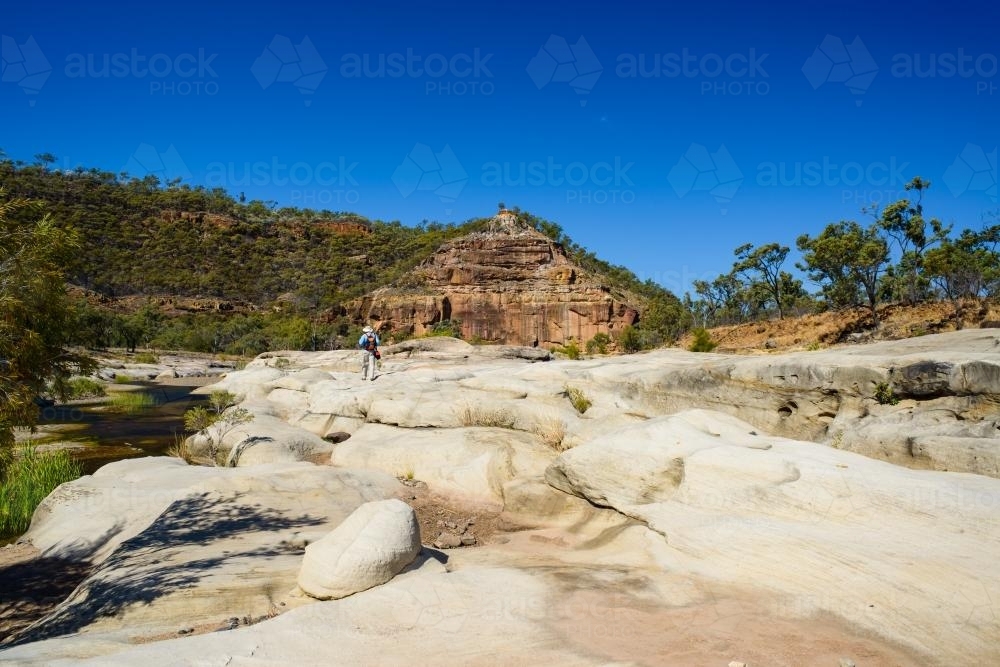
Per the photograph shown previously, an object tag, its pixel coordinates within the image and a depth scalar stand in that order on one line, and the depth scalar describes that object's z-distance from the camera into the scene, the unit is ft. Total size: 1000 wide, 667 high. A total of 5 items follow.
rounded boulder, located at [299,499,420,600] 19.40
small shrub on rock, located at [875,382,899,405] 32.42
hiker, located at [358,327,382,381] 62.03
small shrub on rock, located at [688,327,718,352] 104.47
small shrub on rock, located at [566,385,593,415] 45.21
